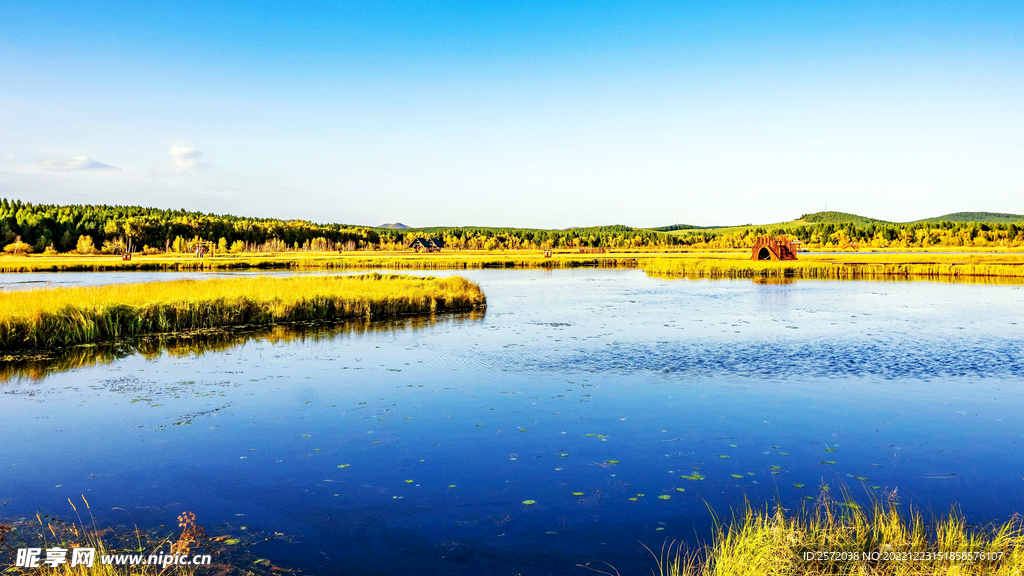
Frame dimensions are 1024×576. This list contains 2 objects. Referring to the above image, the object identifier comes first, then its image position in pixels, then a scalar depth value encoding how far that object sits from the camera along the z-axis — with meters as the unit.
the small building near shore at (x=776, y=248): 87.69
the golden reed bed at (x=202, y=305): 24.02
